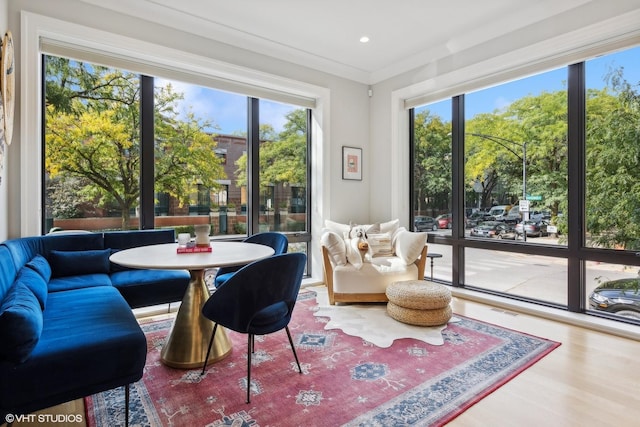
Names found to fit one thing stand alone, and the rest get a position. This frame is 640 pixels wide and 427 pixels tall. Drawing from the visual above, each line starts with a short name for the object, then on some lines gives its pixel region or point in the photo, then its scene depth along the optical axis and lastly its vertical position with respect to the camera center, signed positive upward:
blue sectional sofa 1.37 -0.57
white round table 2.24 -0.69
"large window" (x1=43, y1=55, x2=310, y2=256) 3.21 +0.58
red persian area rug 1.82 -1.06
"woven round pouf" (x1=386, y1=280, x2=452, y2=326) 3.07 -0.85
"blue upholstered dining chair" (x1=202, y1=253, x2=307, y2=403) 1.92 -0.48
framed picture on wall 4.79 +0.64
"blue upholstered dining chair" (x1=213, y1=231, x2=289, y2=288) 2.96 -0.30
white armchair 3.69 -0.61
